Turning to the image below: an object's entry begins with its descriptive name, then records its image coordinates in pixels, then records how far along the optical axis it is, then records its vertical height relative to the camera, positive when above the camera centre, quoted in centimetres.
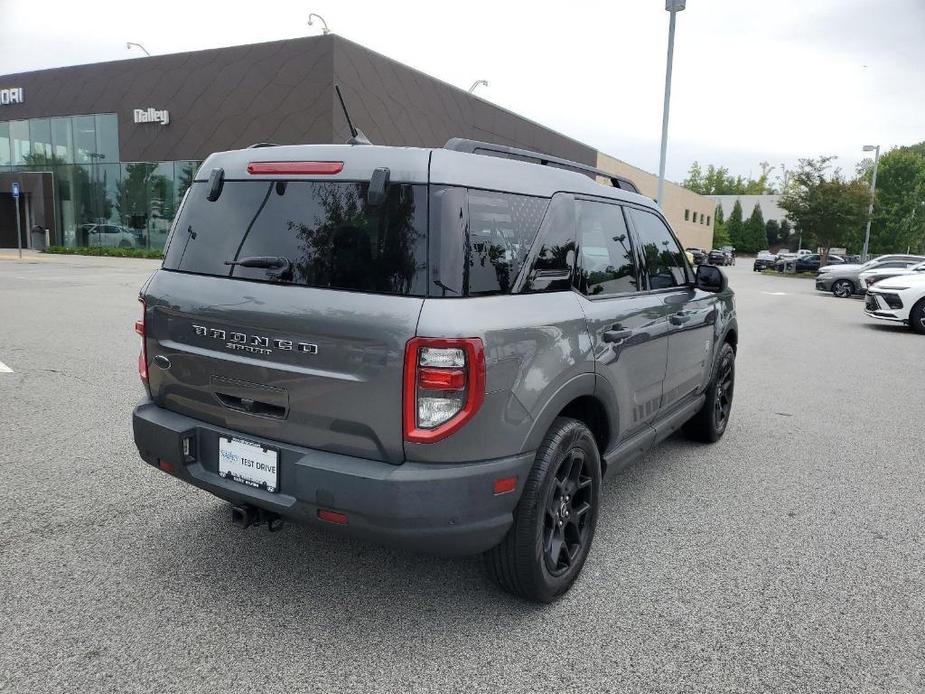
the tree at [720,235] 8988 +145
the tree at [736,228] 9056 +245
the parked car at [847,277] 2420 -95
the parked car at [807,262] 4509 -84
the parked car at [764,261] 5091 -100
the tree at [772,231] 9456 +228
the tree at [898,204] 5638 +388
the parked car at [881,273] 1984 -62
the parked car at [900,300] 1372 -95
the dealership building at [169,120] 2662 +483
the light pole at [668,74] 1659 +418
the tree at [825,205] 3681 +236
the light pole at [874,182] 3851 +428
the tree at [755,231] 8844 +207
